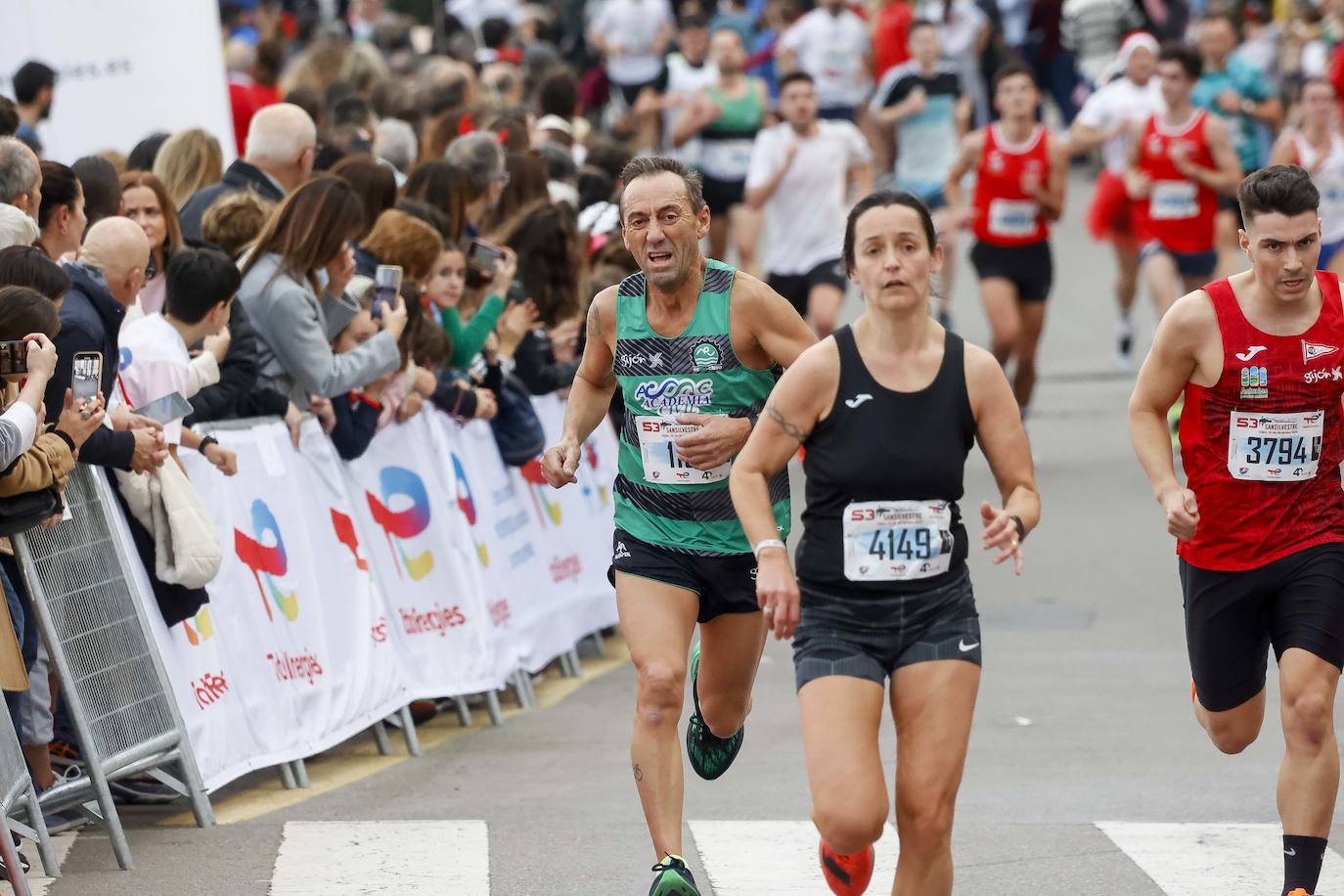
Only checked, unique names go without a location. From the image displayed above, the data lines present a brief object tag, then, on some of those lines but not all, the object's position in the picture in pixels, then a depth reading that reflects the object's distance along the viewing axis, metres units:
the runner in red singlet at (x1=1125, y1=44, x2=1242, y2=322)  32.56
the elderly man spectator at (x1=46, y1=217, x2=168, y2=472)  14.55
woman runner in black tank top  11.49
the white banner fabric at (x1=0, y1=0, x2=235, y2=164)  23.69
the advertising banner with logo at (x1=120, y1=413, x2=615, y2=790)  16.37
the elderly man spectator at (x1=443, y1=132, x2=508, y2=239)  23.02
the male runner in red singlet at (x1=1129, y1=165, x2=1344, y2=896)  13.03
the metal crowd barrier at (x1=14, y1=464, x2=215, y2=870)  14.34
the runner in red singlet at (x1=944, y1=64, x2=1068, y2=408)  31.11
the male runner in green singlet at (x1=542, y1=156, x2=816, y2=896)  13.67
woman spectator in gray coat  17.48
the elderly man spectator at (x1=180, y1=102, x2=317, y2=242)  19.67
